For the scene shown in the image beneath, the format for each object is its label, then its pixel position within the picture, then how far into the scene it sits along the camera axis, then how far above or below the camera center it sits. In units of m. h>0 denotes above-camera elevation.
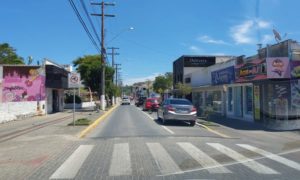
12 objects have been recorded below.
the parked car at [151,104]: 24.78 -1.03
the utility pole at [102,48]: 23.48 +4.85
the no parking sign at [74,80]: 11.70 +0.79
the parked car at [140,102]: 37.57 -1.20
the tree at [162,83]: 55.75 +2.98
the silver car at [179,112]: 12.77 -0.99
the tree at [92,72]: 29.60 +3.02
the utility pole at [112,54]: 43.81 +8.07
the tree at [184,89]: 26.63 +0.63
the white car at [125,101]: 46.31 -1.24
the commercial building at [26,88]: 17.90 +0.65
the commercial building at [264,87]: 12.19 +0.47
